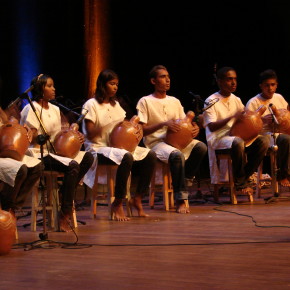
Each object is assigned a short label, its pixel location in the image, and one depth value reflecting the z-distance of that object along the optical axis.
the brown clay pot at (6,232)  6.08
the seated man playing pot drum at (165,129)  10.08
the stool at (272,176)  11.68
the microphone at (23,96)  6.68
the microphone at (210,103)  10.71
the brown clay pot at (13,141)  7.52
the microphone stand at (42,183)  6.81
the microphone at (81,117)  9.12
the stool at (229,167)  11.04
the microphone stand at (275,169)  11.03
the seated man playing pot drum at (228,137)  10.99
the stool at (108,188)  9.60
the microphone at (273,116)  11.23
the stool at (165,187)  10.53
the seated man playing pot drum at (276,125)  11.63
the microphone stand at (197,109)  10.53
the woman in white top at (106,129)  9.57
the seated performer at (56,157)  8.11
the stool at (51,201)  8.34
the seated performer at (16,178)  7.29
